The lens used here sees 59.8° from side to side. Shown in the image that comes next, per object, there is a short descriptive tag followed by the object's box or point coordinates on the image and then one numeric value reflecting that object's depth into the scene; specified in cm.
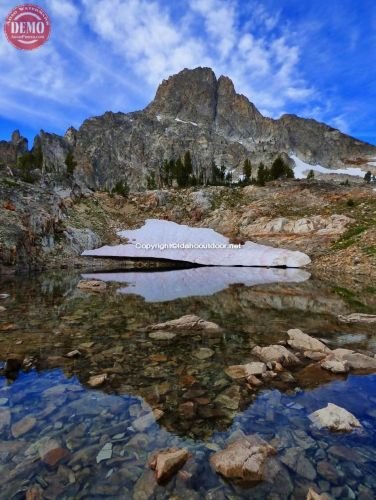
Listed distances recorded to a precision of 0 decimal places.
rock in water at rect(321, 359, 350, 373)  866
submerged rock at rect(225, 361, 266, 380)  834
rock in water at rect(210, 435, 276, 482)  493
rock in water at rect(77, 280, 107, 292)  2213
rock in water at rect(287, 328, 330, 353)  1009
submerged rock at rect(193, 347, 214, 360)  964
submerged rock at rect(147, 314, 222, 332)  1248
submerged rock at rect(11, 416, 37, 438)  579
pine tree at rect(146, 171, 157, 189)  10345
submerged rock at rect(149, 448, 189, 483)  488
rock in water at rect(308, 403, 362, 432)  611
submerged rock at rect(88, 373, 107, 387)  770
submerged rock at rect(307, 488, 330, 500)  437
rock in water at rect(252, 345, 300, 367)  918
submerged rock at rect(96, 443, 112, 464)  525
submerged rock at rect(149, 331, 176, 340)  1128
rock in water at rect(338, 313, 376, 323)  1428
